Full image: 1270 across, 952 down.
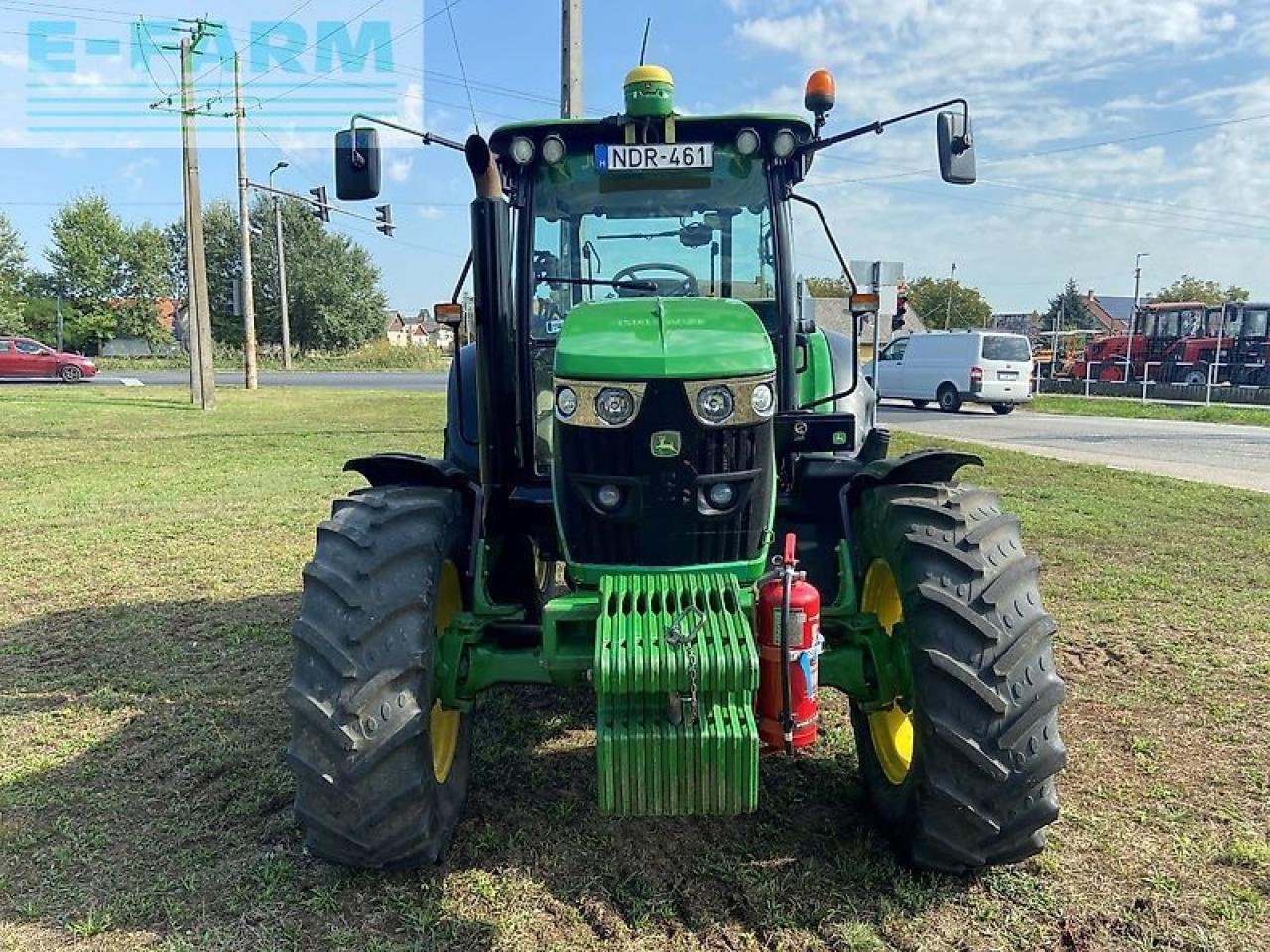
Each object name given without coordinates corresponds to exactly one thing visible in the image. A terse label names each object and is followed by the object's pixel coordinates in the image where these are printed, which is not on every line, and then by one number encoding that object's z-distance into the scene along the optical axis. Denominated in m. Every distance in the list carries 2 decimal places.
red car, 34.06
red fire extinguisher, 2.83
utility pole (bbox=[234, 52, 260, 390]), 25.50
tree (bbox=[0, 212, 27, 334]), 50.38
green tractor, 2.82
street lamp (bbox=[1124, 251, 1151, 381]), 32.25
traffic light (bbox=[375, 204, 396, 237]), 21.48
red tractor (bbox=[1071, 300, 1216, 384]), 31.14
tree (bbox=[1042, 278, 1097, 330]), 73.62
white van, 23.20
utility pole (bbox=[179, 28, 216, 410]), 19.80
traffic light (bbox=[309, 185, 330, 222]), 25.56
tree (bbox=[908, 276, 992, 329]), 71.56
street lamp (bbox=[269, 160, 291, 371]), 37.34
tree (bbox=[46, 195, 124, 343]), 55.41
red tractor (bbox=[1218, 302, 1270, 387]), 29.67
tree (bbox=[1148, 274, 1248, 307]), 71.69
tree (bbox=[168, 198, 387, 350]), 57.81
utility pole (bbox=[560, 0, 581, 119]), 11.72
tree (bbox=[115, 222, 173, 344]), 56.97
